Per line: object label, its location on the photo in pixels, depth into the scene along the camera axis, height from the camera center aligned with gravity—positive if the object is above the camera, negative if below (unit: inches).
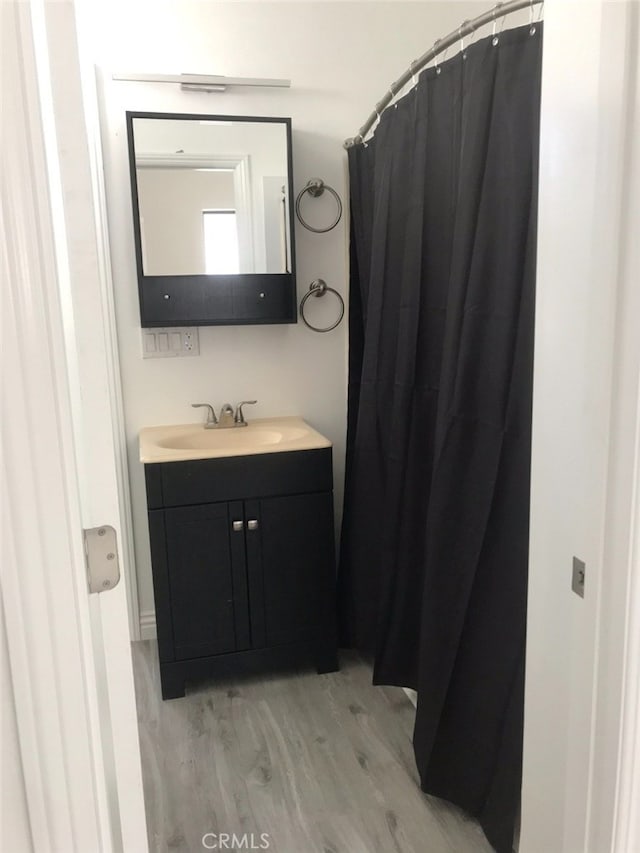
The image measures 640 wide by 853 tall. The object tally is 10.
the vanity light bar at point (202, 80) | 85.7 +31.1
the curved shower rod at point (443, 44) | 53.9 +24.9
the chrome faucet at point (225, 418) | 94.4 -16.3
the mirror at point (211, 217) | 87.6 +12.9
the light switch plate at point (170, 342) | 92.8 -4.6
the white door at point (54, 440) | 22.4 -5.0
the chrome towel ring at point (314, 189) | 93.6 +17.2
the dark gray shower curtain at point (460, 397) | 52.1 -9.3
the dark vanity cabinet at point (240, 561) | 80.1 -32.9
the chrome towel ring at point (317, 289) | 96.9 +2.5
